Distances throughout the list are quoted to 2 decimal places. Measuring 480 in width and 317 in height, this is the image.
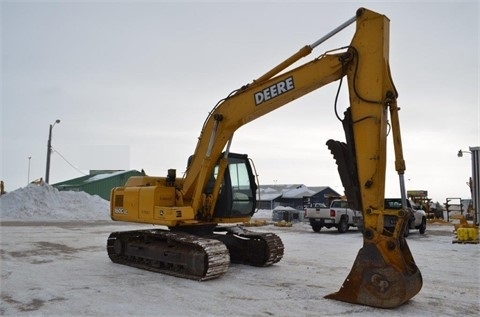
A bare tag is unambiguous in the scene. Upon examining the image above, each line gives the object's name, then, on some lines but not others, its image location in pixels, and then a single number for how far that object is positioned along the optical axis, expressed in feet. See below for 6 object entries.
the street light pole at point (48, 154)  118.95
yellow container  56.29
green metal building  156.35
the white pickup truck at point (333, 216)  74.08
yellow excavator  21.88
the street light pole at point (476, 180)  71.67
